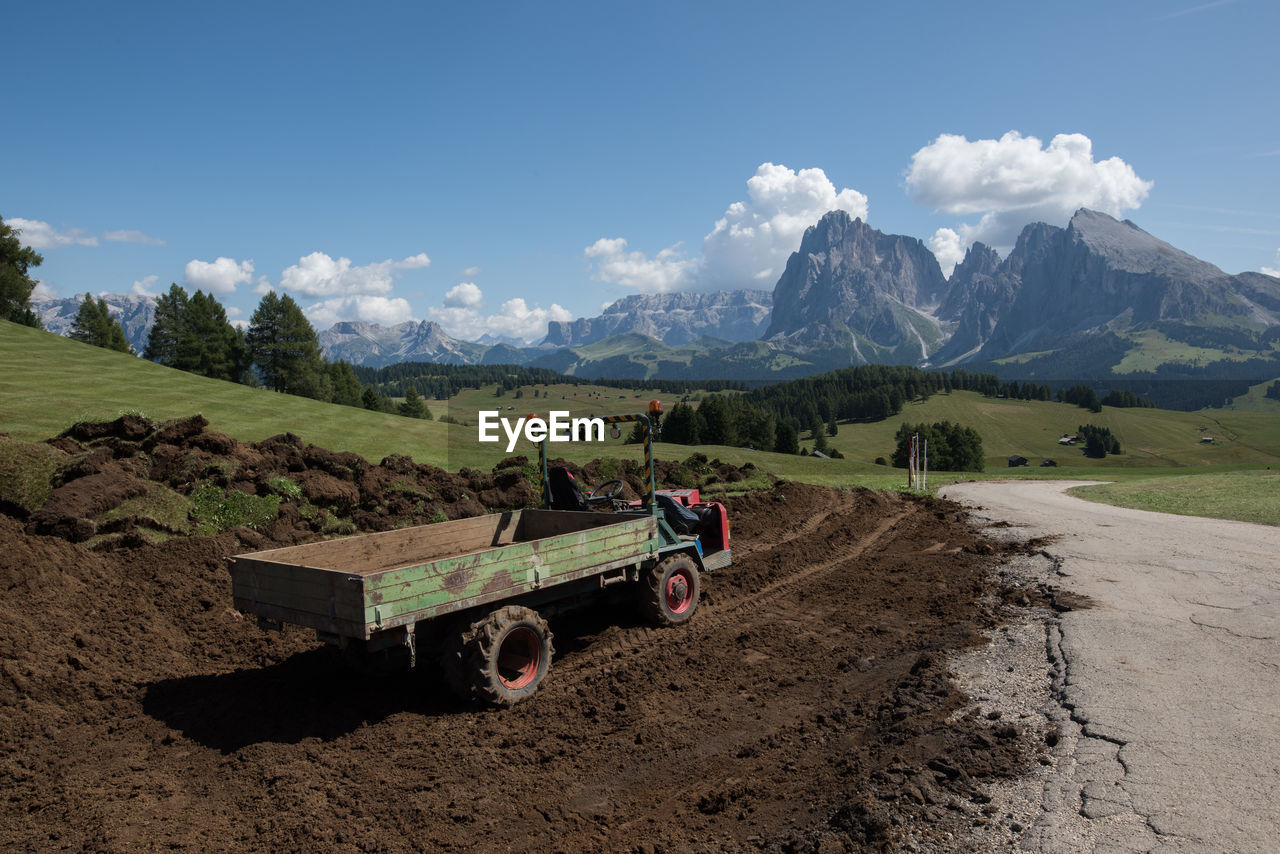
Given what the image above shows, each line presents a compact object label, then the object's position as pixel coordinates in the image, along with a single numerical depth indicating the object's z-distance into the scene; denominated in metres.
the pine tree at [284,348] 74.50
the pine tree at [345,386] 82.00
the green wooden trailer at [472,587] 6.79
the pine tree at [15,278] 57.88
